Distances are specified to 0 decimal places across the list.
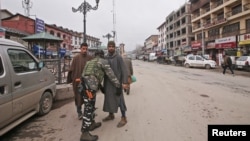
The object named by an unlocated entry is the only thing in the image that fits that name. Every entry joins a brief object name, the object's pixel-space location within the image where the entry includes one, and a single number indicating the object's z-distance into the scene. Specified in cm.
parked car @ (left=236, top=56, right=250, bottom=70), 1986
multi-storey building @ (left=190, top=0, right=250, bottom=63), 2989
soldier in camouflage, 401
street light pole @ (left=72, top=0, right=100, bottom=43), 1251
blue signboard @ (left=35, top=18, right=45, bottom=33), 1741
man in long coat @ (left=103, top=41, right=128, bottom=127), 466
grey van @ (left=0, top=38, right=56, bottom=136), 392
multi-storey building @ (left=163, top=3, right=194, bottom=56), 5475
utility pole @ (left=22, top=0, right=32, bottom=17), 2634
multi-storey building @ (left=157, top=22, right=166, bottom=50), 8019
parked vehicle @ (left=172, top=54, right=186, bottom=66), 3466
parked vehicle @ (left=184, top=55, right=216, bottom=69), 2545
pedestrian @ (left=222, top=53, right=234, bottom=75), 1764
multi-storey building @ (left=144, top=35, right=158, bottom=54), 10061
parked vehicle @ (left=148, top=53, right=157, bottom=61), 6064
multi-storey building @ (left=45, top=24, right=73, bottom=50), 4719
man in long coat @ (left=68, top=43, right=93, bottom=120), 511
